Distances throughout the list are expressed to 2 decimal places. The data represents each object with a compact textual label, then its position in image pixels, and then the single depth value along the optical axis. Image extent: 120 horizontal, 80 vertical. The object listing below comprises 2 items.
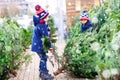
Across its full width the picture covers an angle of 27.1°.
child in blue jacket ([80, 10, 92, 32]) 5.69
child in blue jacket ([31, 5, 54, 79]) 4.87
